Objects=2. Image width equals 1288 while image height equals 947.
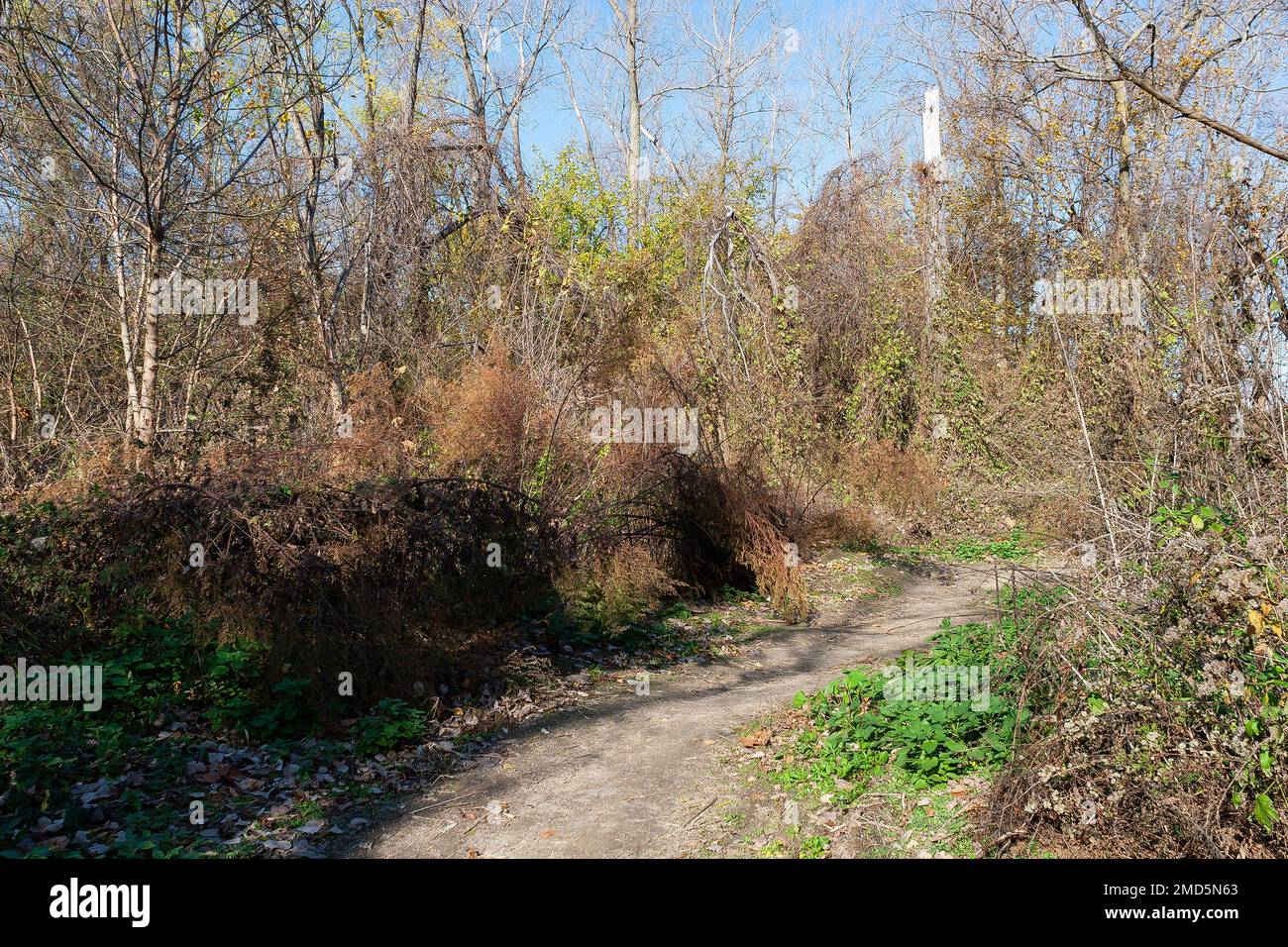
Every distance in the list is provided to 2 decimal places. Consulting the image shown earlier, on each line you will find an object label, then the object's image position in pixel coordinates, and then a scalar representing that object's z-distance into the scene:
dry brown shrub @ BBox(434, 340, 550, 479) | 9.30
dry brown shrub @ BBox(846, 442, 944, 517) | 15.24
